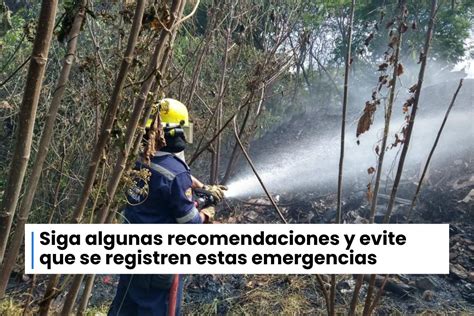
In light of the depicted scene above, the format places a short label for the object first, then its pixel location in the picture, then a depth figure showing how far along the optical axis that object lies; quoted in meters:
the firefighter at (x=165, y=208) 2.82
